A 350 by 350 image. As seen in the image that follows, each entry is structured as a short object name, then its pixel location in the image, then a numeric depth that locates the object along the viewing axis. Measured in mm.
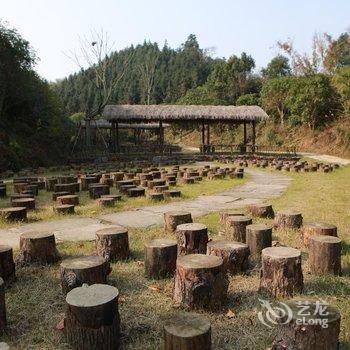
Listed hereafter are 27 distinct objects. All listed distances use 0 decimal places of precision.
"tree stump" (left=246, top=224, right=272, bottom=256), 4391
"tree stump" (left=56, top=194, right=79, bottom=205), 7586
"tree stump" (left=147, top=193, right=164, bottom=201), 8258
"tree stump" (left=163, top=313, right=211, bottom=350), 2391
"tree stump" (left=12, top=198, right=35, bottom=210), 7320
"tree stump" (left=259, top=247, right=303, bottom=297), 3371
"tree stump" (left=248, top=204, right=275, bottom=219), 6367
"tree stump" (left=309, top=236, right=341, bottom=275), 3844
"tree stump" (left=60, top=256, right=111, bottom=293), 3324
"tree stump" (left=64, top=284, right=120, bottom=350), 2617
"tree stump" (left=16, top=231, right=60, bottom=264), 4227
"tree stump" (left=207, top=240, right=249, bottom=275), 3844
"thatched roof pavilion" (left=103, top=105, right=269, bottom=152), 25000
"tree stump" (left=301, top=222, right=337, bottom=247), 4562
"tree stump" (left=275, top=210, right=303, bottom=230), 5516
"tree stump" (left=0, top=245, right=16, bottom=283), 3725
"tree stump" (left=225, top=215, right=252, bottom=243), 4922
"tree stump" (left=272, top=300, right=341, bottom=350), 2422
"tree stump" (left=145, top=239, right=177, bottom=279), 3850
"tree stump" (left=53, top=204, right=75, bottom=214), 6949
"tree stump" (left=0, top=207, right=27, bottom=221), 6250
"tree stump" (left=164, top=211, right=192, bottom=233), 5434
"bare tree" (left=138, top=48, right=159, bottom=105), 55938
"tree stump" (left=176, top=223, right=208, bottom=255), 4359
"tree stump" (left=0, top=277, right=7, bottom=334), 2896
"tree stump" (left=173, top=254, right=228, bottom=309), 3168
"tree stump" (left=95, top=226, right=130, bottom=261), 4328
